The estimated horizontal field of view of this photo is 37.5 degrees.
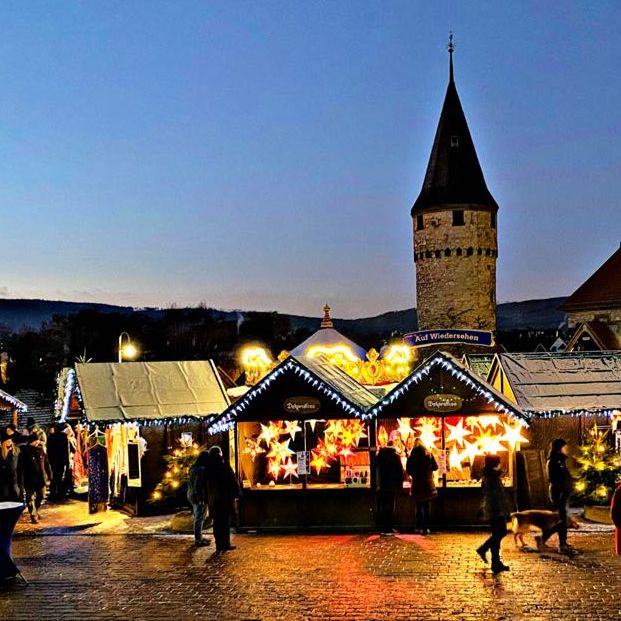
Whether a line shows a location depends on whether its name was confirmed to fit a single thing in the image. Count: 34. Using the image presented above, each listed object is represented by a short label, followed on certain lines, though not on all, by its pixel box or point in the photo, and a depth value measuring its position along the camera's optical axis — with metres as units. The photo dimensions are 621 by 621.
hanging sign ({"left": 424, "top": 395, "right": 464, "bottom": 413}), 14.94
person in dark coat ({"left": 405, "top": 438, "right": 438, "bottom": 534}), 14.17
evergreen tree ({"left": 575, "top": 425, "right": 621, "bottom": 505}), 15.36
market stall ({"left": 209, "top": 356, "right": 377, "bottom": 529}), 15.10
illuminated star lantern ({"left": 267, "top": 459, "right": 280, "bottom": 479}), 15.59
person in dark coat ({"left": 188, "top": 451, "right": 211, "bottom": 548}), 13.61
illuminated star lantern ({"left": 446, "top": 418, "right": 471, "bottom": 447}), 15.24
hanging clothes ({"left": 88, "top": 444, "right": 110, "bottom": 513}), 17.55
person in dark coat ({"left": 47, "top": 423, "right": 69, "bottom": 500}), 19.42
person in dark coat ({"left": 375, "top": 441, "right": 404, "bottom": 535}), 14.44
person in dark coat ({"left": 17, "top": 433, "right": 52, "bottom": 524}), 16.50
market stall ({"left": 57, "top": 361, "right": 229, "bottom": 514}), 17.31
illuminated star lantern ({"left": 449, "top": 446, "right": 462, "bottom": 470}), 15.27
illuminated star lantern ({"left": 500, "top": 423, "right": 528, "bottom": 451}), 15.05
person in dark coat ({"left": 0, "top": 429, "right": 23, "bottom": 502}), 15.21
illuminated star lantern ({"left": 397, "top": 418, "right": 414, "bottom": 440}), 15.41
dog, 12.62
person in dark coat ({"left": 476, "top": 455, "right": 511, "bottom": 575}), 11.35
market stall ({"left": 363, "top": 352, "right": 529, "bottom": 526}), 14.88
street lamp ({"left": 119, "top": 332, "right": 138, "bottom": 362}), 20.94
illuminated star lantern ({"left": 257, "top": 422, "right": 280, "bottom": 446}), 15.62
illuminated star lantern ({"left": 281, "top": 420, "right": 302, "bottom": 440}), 15.48
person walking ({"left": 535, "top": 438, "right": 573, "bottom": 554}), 12.71
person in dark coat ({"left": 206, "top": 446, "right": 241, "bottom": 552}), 13.20
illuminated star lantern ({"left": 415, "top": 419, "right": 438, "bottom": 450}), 15.34
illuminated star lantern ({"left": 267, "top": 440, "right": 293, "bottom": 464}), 15.48
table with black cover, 11.28
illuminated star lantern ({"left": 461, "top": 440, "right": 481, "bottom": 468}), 15.24
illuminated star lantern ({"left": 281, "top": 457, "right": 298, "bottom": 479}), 15.36
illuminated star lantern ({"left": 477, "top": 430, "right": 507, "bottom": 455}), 15.28
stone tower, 56.88
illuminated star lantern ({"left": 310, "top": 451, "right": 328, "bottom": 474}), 15.92
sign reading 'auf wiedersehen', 47.94
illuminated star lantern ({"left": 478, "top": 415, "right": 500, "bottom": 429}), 15.16
